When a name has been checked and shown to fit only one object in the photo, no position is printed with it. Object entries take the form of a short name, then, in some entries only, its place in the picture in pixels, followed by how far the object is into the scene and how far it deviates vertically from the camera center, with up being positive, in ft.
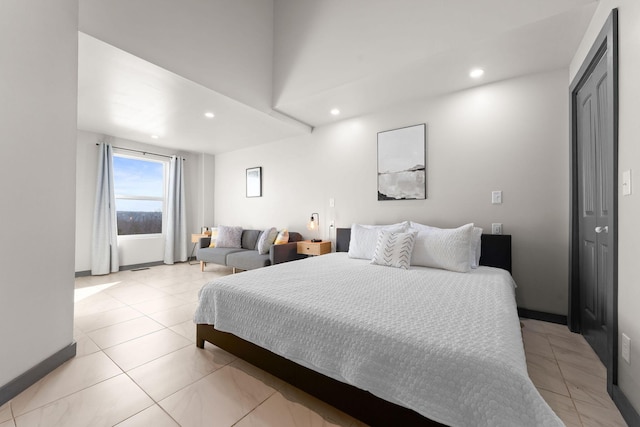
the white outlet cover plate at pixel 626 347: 4.49 -2.21
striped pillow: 8.12 -1.07
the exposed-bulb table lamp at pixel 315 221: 13.44 -0.32
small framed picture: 16.62 +2.09
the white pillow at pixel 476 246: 8.29 -0.97
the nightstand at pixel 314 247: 12.39 -1.52
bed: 3.14 -1.86
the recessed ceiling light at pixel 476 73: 8.46 +4.57
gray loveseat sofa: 12.50 -1.98
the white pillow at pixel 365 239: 9.59 -0.87
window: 16.03 +1.31
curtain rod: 15.60 +3.87
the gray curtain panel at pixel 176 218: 17.46 -0.21
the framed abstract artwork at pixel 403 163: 10.55 +2.12
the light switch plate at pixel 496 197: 9.08 +0.63
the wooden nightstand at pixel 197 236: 16.88 -1.34
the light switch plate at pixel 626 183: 4.44 +0.56
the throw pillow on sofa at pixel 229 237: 15.69 -1.31
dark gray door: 5.36 +0.31
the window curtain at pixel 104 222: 14.37 -0.40
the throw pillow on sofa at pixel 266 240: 13.55 -1.28
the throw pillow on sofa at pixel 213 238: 16.07 -1.38
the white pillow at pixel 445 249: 7.63 -0.99
